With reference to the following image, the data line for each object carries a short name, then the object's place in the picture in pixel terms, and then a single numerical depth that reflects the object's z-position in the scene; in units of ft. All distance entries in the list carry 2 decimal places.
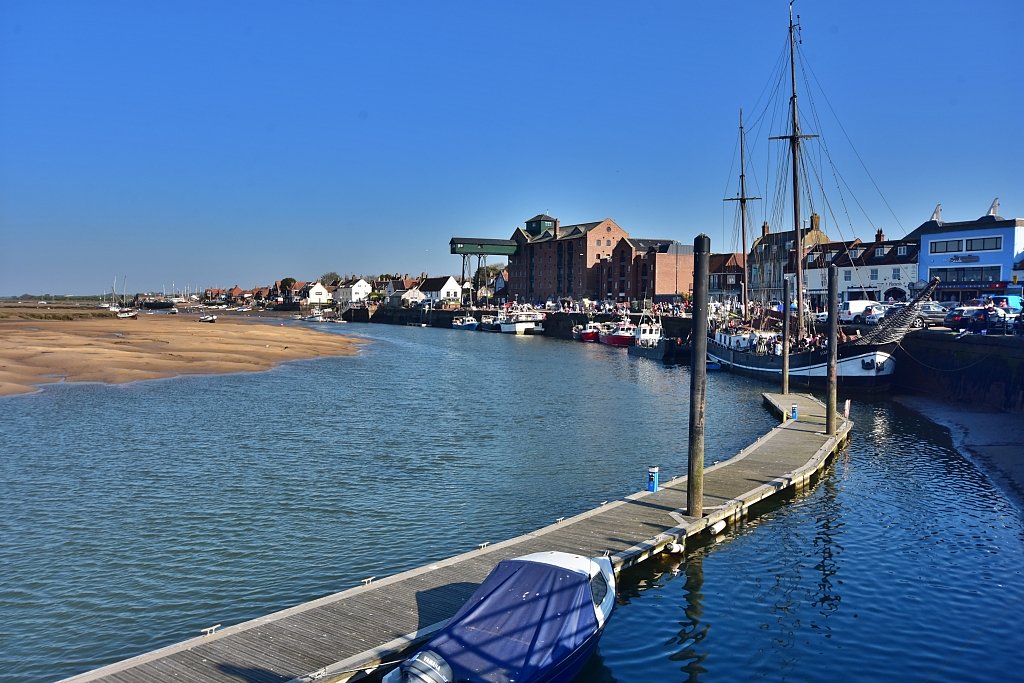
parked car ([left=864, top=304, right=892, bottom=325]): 228.22
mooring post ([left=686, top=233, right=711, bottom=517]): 67.26
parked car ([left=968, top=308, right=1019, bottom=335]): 168.33
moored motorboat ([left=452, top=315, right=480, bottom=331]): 544.05
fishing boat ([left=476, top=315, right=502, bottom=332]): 509.76
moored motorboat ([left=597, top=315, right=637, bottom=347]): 349.82
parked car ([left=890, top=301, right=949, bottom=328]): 204.94
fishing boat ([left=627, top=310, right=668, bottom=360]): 293.43
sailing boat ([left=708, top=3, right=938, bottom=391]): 175.32
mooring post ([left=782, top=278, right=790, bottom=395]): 152.25
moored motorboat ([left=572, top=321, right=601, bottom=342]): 397.39
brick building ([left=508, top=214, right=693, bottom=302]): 480.23
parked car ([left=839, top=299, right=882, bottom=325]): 239.71
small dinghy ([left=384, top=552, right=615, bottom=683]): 39.75
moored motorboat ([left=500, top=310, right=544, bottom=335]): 474.08
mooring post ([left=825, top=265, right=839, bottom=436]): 111.34
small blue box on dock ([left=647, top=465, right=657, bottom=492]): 79.90
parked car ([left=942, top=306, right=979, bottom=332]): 187.93
